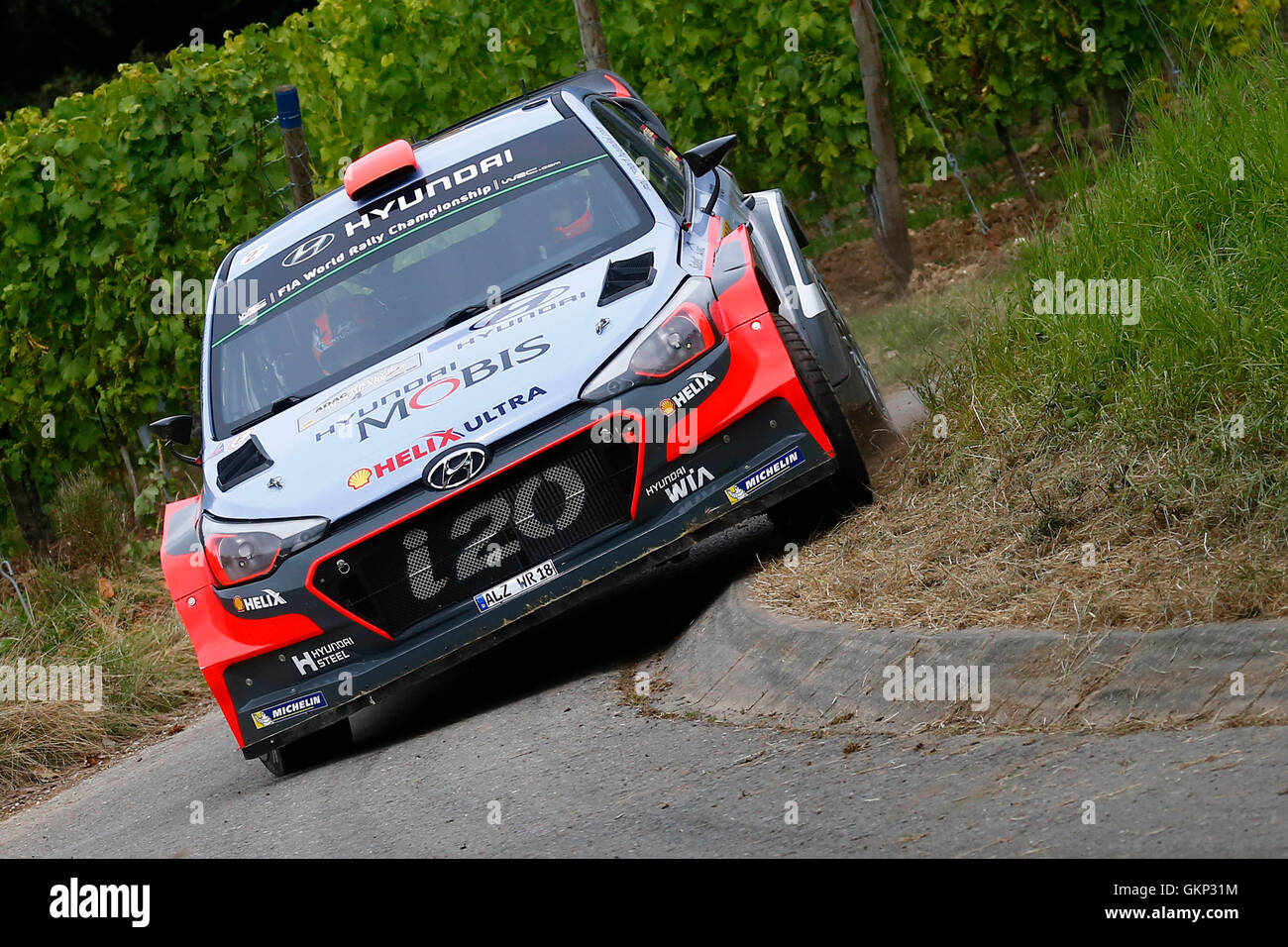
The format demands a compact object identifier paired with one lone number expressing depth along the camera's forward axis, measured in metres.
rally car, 11.60
